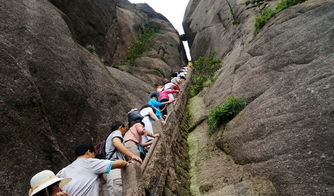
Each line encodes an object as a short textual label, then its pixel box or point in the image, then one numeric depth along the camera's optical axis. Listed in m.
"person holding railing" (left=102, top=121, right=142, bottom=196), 4.30
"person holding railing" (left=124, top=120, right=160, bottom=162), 5.67
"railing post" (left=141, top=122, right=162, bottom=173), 5.25
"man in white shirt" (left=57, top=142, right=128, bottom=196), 3.78
